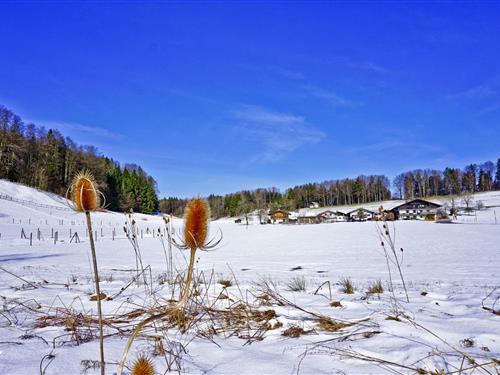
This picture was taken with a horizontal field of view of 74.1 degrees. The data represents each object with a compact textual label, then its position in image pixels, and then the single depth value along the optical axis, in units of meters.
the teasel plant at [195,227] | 1.56
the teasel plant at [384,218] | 2.99
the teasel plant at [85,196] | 1.36
